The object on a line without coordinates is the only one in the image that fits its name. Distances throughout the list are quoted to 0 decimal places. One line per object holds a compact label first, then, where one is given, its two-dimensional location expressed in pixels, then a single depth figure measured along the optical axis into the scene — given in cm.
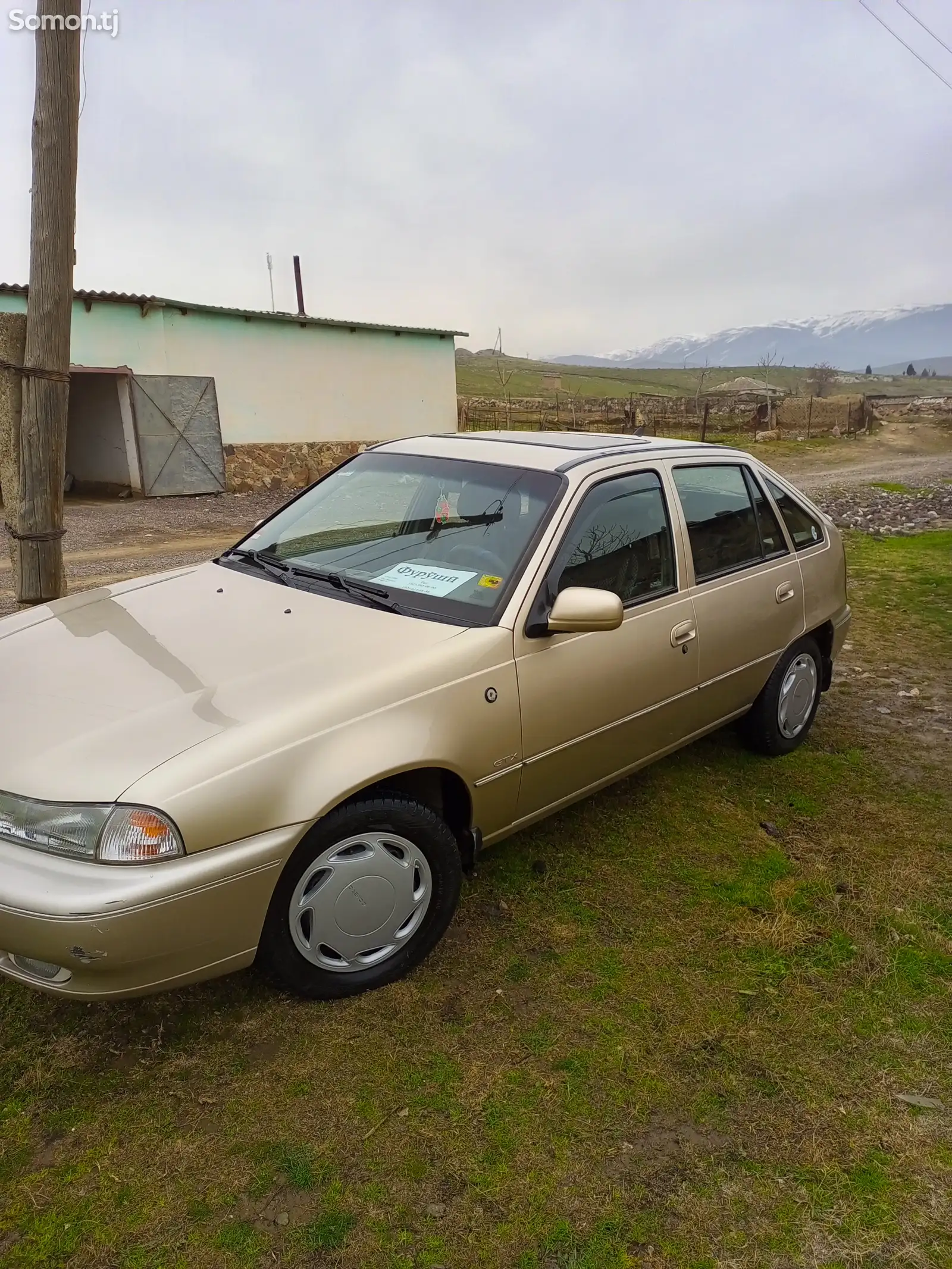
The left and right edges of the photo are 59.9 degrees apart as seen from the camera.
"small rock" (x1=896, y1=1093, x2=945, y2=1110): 227
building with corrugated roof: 1499
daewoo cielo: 209
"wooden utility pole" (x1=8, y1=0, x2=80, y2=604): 341
